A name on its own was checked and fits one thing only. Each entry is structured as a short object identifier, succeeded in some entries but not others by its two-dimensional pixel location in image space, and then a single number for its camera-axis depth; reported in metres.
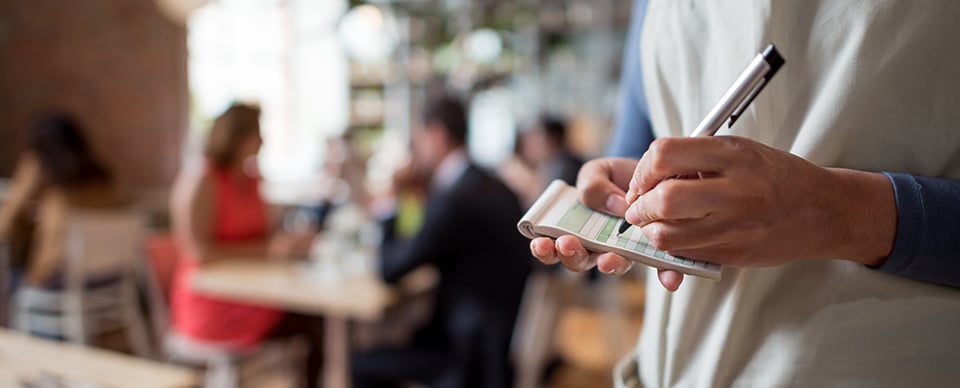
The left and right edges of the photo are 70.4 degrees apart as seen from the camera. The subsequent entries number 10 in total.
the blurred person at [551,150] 4.95
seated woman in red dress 2.85
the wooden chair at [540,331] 3.35
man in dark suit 2.58
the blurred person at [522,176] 5.31
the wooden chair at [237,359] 2.83
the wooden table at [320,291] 2.49
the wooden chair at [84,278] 3.58
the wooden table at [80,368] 1.22
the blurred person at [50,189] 3.57
